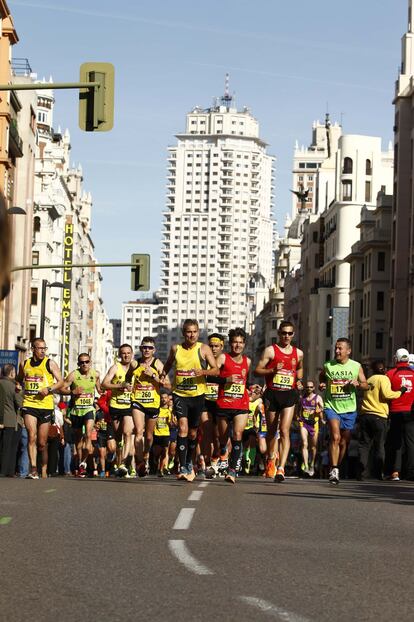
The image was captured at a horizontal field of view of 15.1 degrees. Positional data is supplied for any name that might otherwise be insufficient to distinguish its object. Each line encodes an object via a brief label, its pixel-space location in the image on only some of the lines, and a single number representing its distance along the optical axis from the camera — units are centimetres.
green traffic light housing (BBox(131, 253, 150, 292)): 3659
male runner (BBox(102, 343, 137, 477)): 2112
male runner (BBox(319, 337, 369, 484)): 2031
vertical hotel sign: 10879
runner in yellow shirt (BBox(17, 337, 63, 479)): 2128
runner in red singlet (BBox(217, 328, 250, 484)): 1961
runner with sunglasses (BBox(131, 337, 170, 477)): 2080
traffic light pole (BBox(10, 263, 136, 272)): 3691
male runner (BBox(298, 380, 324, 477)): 2869
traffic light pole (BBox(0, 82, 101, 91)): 1861
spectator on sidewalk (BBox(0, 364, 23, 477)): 2377
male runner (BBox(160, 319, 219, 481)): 1892
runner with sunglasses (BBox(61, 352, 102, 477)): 2331
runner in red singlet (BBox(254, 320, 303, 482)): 1944
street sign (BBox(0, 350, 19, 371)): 4342
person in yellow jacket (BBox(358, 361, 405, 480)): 2281
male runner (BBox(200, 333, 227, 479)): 2038
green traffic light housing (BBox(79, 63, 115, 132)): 1844
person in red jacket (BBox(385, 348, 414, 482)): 2272
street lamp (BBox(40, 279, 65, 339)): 4764
